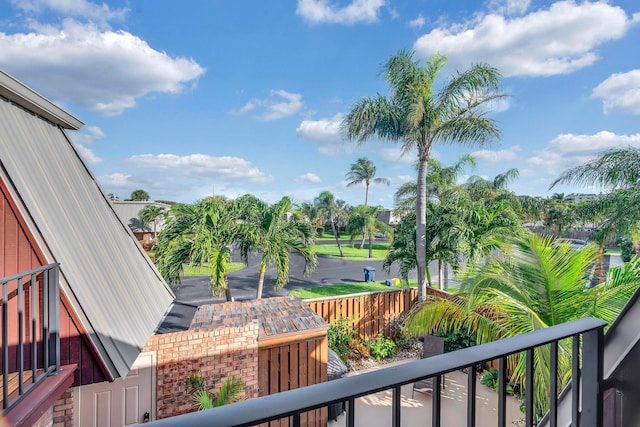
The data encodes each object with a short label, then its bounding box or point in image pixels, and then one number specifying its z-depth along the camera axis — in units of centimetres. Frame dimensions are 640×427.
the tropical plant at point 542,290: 310
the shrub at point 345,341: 667
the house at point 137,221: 2038
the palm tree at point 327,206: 2659
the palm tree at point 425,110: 739
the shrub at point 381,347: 706
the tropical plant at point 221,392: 360
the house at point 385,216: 3333
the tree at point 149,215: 1788
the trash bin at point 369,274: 1355
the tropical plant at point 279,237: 714
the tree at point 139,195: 3441
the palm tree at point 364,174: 2916
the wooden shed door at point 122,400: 336
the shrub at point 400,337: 751
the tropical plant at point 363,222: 2042
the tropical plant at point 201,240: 663
